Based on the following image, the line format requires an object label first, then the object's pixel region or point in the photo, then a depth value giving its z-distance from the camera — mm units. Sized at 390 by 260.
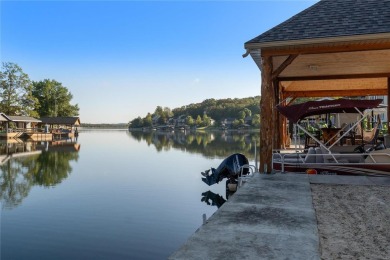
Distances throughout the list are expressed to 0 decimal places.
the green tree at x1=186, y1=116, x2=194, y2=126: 163875
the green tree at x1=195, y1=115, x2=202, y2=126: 160250
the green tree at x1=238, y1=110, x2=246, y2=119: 146825
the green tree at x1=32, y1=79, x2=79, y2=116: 80688
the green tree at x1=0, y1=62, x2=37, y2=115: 65438
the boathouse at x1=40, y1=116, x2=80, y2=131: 69500
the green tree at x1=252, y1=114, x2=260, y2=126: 132375
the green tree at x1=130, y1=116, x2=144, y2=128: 191625
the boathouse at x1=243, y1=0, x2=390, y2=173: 8648
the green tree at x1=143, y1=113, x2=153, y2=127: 183000
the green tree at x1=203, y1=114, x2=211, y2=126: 160250
